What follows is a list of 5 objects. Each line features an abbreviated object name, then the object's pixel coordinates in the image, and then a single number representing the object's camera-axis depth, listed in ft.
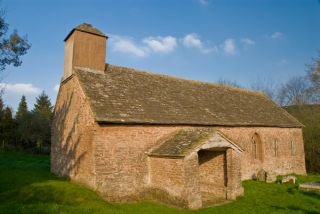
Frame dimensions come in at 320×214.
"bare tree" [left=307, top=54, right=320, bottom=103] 79.03
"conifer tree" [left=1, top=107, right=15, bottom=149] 135.30
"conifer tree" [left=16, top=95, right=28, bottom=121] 184.31
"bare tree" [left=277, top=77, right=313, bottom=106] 121.80
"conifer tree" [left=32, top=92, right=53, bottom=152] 128.06
